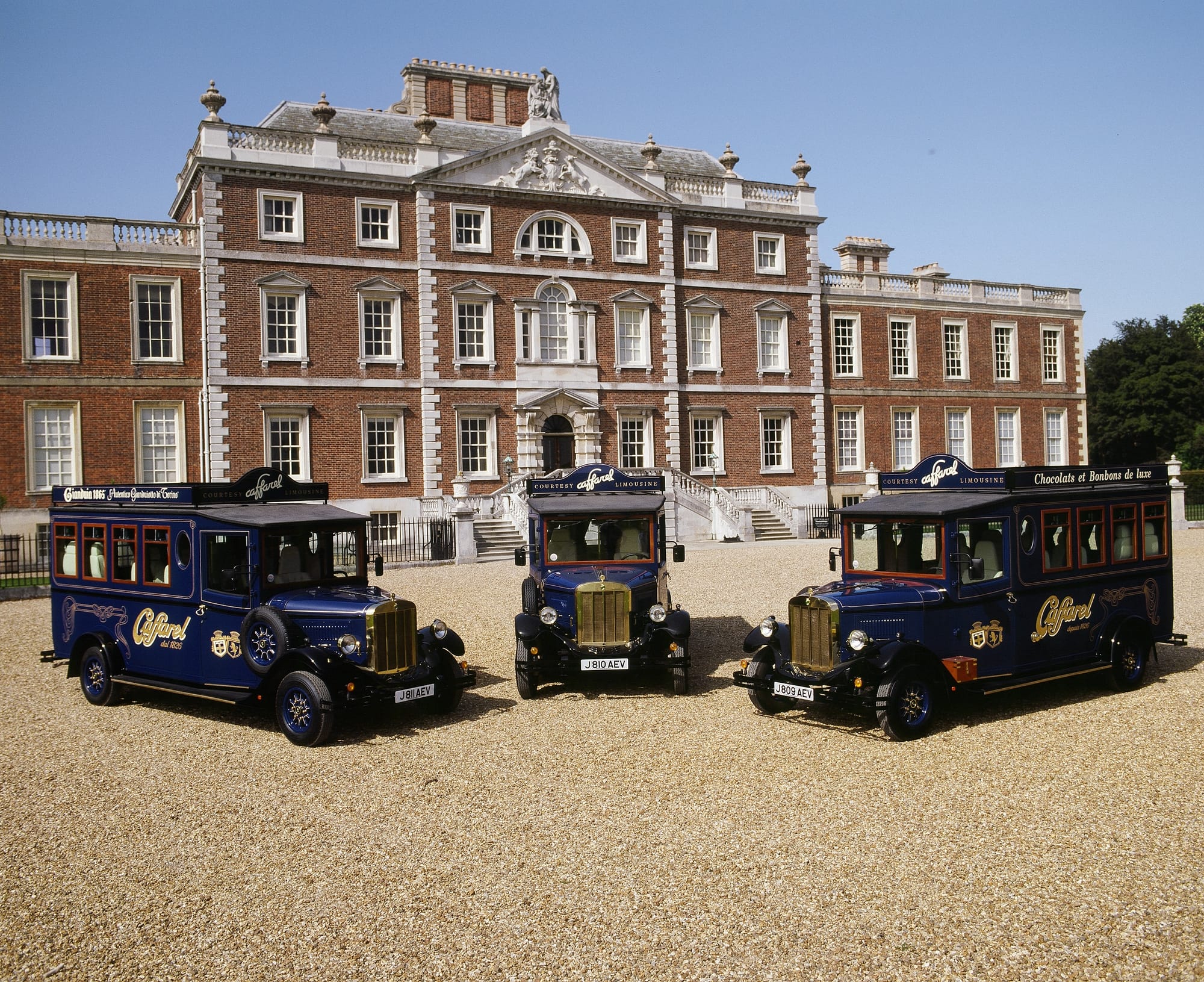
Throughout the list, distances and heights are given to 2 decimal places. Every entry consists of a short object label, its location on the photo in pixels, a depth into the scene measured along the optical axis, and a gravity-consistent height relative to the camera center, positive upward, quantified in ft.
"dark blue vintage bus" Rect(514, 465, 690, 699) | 38.42 -3.06
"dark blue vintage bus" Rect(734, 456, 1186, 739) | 31.96 -3.39
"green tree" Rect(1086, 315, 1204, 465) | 175.42 +18.00
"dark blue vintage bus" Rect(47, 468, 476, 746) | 32.91 -3.21
